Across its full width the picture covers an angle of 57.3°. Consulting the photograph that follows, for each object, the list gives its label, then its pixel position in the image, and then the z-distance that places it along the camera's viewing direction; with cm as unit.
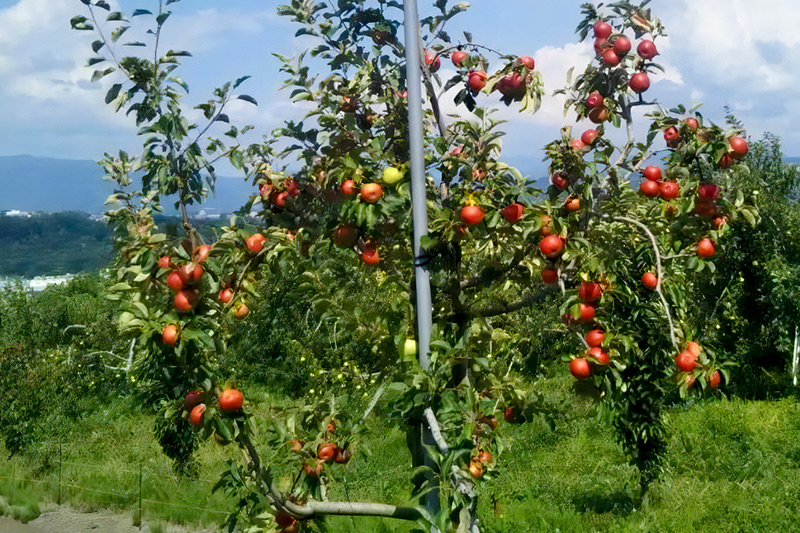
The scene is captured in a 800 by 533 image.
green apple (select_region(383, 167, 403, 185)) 271
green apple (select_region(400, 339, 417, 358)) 280
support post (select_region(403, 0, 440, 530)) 261
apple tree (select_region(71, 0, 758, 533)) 250
